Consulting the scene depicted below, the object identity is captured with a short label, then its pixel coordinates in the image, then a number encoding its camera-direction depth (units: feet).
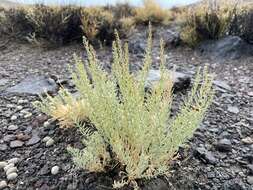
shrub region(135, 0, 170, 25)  13.14
